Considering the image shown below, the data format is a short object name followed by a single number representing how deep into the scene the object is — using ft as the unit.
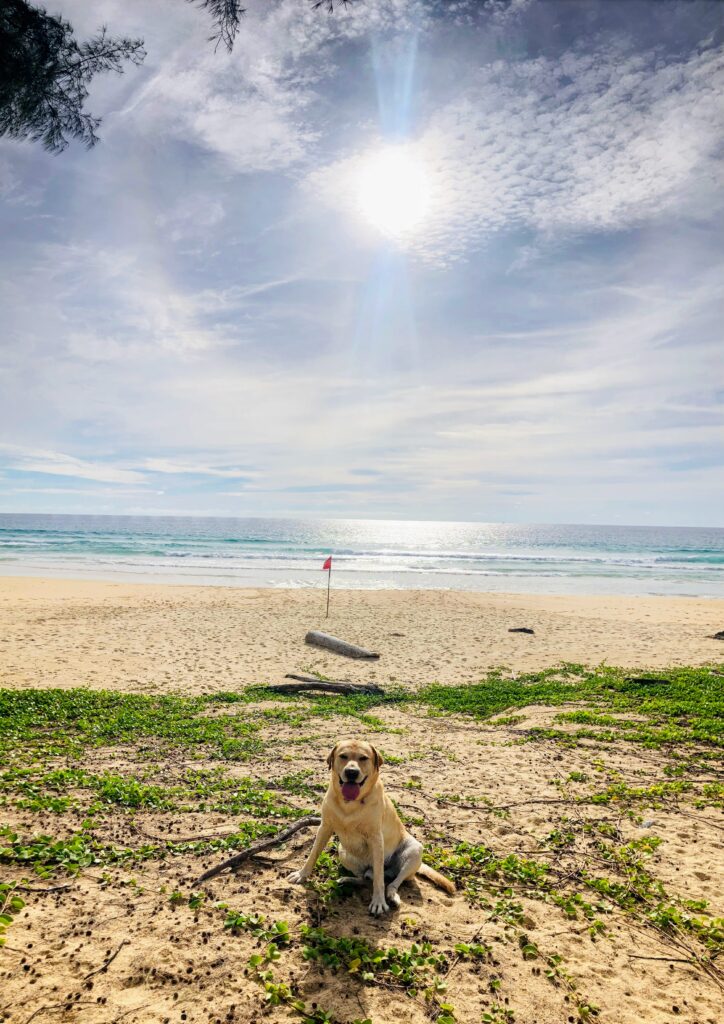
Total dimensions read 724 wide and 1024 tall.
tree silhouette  16.89
